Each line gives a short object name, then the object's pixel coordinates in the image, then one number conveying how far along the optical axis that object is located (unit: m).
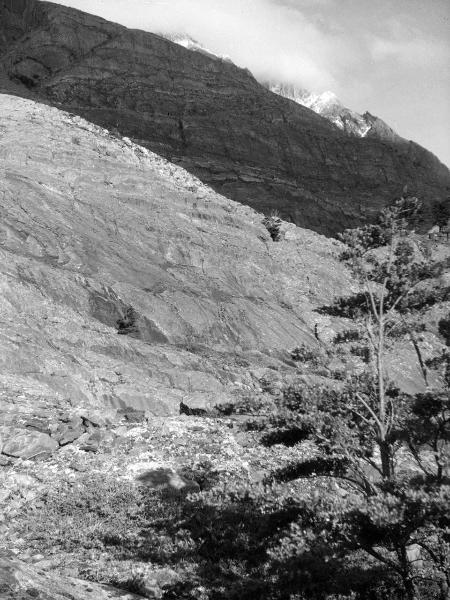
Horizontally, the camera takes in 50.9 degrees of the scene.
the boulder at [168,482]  14.02
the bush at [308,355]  11.60
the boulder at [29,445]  14.84
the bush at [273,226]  58.40
